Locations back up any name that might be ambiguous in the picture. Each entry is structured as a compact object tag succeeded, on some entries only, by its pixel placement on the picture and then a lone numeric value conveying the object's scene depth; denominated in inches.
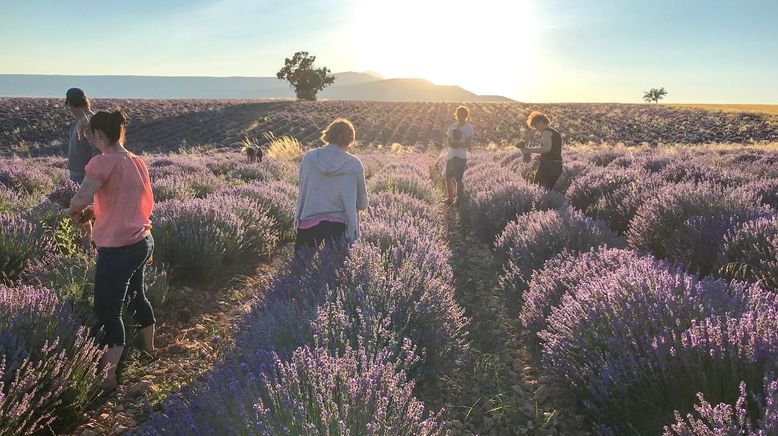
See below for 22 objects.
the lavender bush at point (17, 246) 154.7
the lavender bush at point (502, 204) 240.7
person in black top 270.5
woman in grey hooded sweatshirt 148.2
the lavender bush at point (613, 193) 235.5
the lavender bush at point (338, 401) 62.2
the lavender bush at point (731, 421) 55.1
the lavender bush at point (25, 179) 312.5
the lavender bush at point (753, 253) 127.3
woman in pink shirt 102.6
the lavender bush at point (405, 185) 313.4
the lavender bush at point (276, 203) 257.0
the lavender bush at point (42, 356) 83.0
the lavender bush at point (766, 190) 220.3
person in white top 325.4
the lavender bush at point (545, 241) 157.4
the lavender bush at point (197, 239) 176.2
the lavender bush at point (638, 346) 78.1
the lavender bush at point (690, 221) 157.4
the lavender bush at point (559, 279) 122.9
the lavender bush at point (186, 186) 273.7
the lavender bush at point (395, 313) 92.7
